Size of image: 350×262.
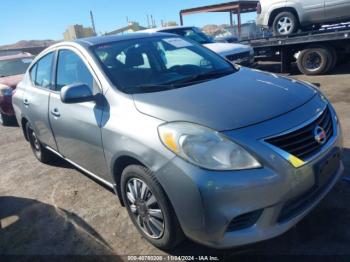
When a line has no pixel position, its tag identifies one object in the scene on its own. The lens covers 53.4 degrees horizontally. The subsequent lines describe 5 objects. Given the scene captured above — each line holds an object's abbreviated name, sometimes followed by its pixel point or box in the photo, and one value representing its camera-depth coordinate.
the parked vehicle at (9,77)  7.79
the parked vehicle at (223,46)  8.94
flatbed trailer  8.98
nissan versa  2.24
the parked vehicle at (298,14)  9.23
